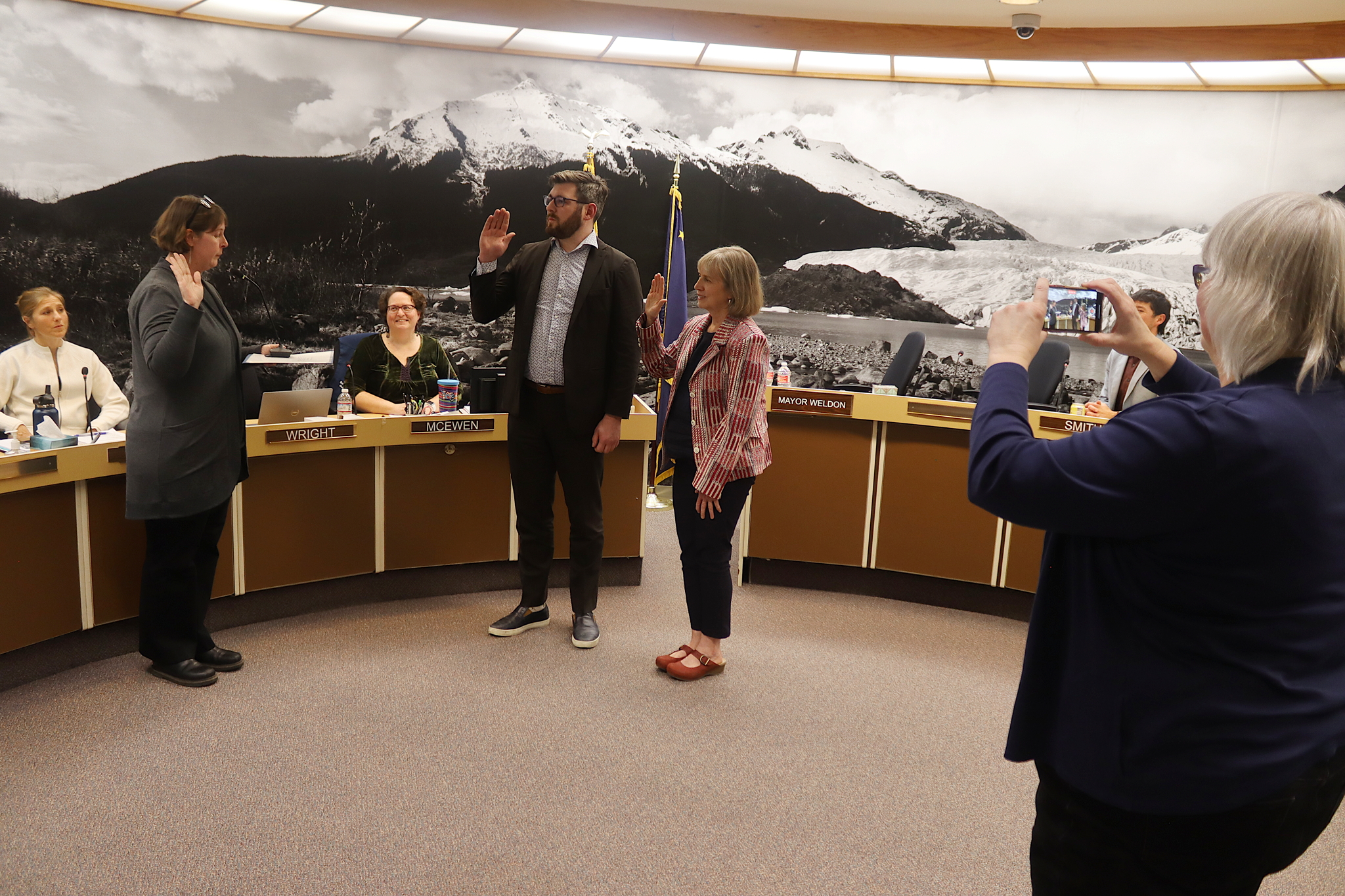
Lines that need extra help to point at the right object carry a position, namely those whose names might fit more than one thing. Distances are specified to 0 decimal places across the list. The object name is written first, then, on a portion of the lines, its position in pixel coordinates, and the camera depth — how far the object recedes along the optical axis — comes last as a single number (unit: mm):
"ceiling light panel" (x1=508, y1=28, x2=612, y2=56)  5723
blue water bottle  2965
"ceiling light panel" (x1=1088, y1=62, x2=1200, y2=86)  5633
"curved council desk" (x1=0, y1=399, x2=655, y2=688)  2889
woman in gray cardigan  2744
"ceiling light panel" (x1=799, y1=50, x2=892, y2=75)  5977
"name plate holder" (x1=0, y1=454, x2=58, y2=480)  2707
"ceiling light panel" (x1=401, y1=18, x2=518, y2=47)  5547
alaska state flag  5887
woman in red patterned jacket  2889
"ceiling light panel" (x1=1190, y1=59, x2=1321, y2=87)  5456
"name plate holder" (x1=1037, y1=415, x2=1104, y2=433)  3602
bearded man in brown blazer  3215
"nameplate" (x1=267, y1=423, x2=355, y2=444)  3338
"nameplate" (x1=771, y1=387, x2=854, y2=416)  3967
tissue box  2844
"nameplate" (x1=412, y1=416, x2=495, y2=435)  3656
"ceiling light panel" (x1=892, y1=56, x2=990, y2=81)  5926
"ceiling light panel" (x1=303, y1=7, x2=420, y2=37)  5297
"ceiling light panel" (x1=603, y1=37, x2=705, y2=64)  5871
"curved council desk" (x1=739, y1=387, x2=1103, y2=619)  3908
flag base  5789
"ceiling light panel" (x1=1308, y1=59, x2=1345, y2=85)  5340
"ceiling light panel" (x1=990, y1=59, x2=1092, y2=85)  5816
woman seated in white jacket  3570
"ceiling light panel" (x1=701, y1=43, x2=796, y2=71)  5969
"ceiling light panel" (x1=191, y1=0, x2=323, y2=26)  5062
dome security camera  5027
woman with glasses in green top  3893
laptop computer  3414
